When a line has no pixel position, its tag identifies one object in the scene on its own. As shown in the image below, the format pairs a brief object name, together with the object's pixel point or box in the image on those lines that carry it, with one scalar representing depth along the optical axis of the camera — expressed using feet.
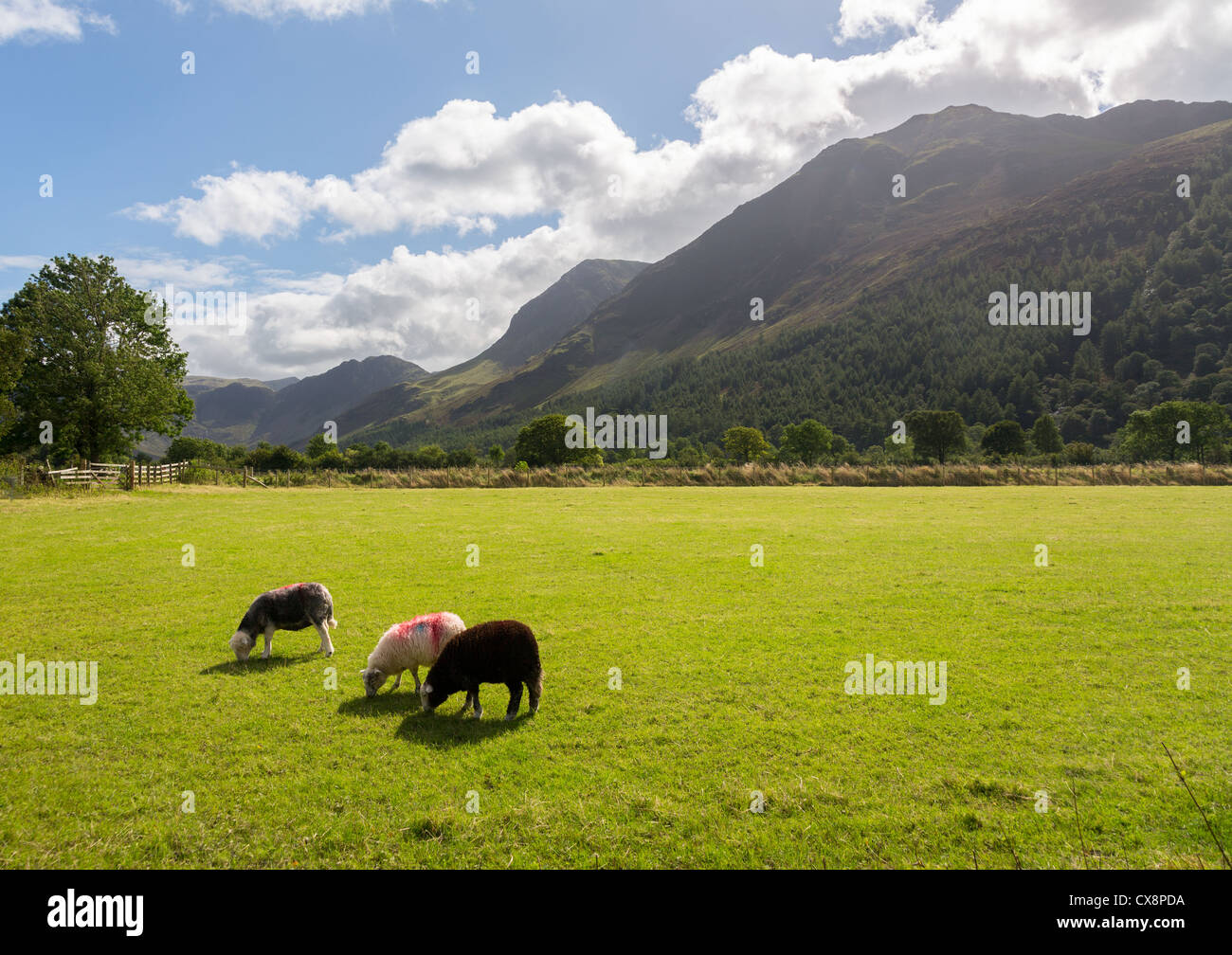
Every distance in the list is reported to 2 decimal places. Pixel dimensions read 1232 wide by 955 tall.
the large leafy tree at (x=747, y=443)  446.60
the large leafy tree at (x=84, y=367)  160.86
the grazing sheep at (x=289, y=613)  33.88
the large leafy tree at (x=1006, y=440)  371.35
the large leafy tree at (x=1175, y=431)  283.18
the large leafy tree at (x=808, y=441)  435.53
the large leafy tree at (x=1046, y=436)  397.80
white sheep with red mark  29.07
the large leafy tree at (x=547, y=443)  348.59
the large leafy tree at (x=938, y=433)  347.77
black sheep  25.89
